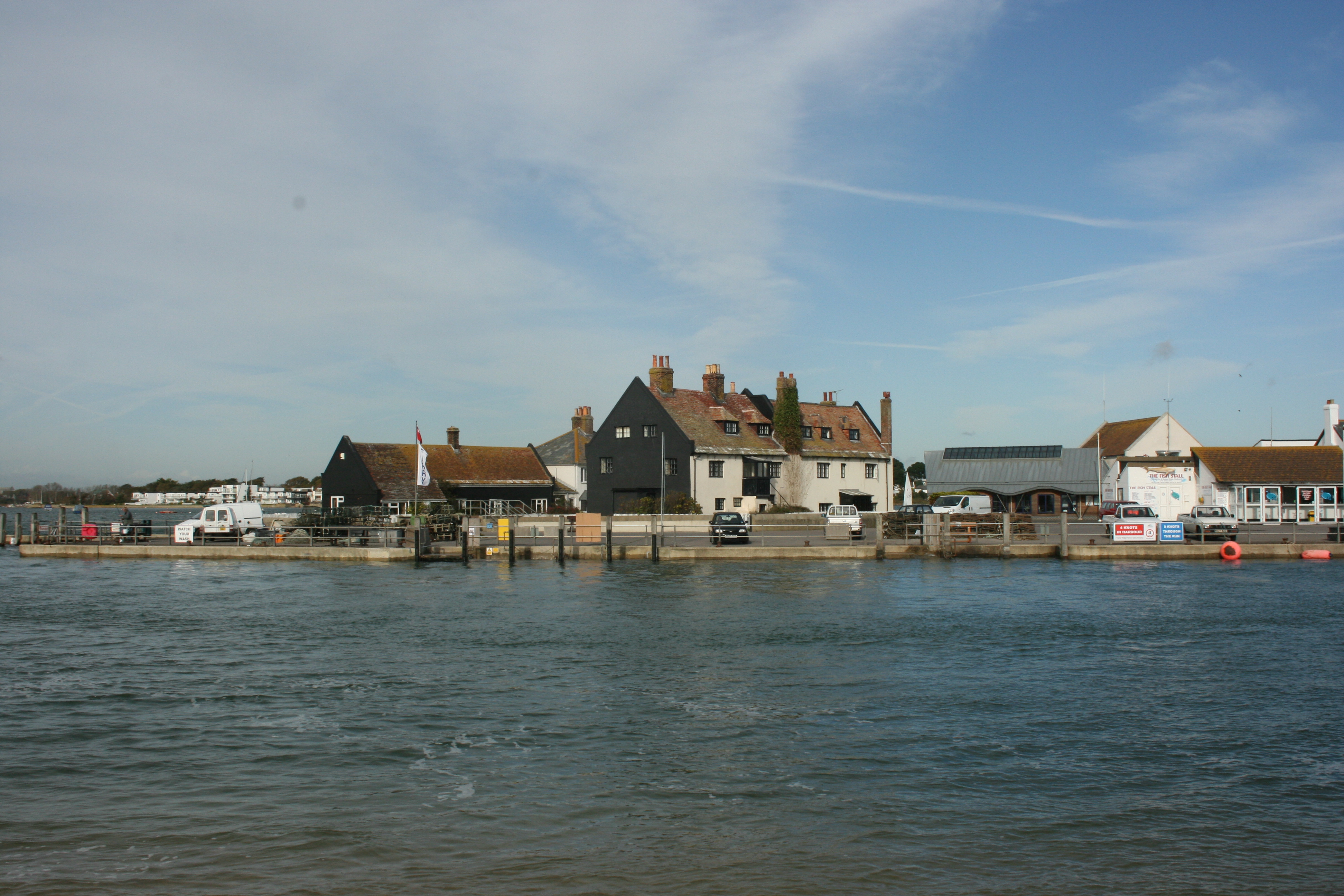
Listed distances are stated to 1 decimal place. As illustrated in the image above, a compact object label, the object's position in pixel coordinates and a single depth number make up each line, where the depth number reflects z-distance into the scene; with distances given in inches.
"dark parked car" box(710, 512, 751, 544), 1870.1
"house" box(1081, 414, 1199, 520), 2810.0
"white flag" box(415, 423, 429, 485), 2048.5
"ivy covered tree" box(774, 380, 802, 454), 2883.9
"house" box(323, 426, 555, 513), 2851.9
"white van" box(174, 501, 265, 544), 2102.2
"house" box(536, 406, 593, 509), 3385.8
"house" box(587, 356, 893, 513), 2603.3
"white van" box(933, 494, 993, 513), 2375.7
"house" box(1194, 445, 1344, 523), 2464.3
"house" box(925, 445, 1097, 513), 3090.6
